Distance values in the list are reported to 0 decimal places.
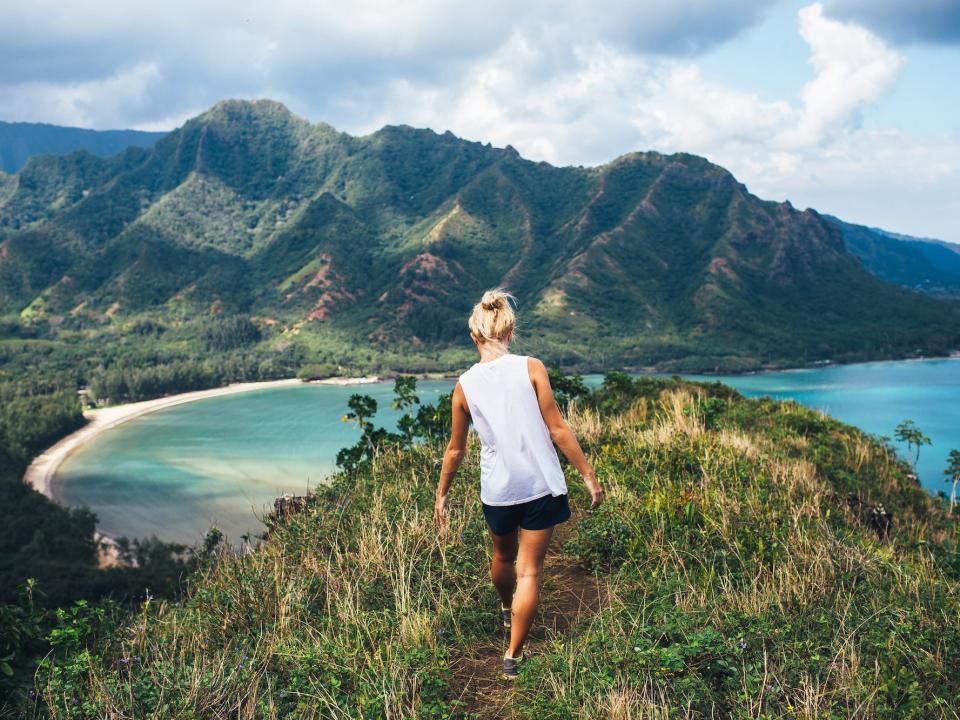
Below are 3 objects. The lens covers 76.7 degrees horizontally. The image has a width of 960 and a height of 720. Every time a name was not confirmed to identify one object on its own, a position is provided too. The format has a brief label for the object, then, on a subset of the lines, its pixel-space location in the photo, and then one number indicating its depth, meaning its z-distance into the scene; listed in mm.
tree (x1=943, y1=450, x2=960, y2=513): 9491
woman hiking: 2867
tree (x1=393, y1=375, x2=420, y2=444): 8641
